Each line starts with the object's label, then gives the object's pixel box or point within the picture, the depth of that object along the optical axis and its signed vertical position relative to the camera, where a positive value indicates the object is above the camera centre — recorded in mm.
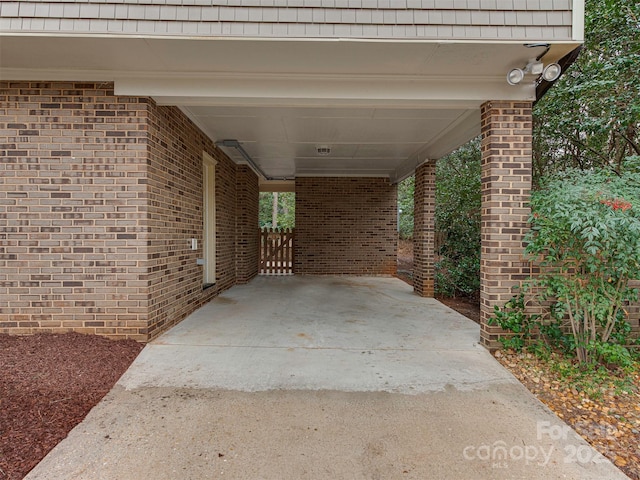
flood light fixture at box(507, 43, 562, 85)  3279 +1584
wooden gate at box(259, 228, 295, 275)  11000 -673
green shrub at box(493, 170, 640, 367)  2879 -218
